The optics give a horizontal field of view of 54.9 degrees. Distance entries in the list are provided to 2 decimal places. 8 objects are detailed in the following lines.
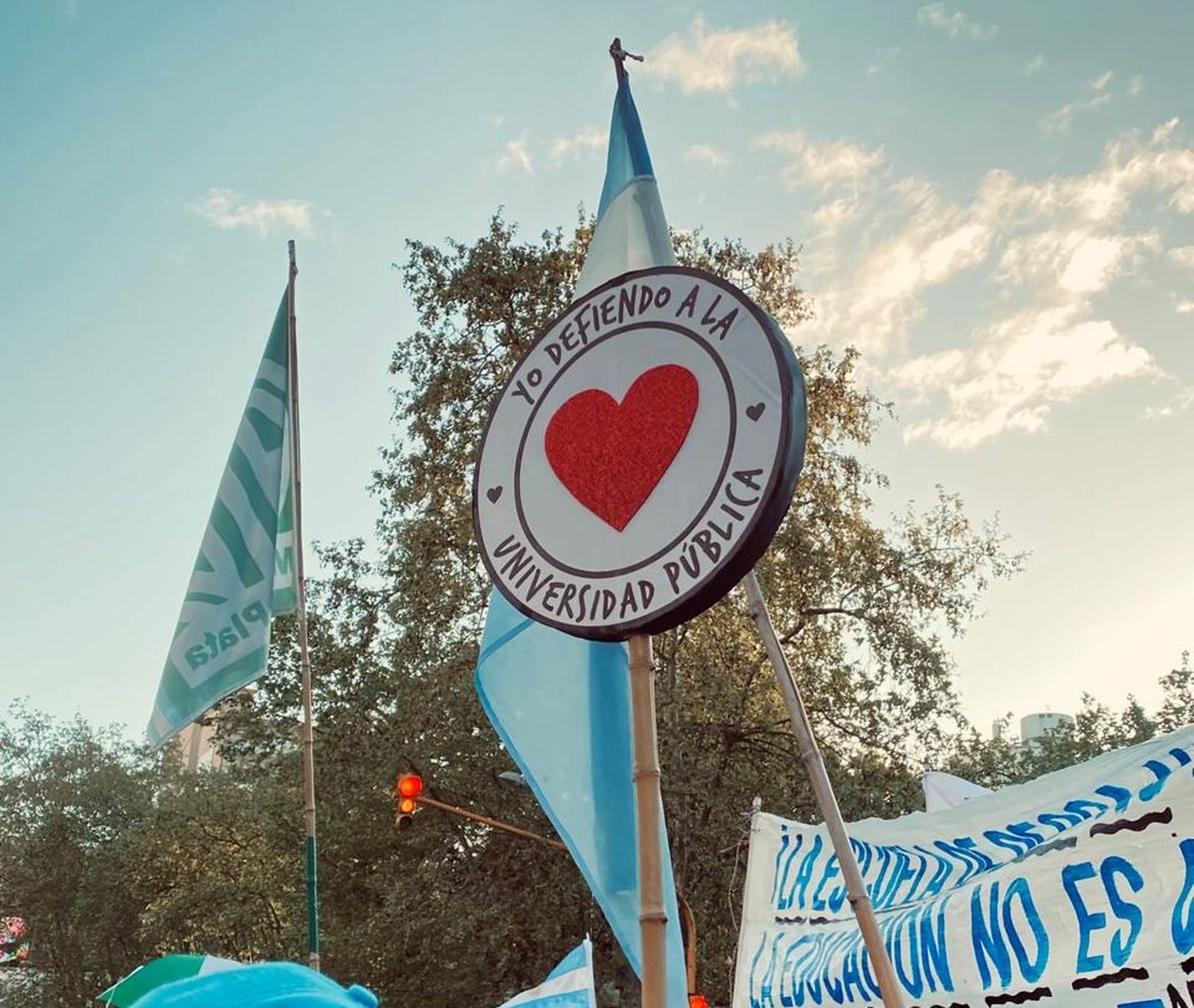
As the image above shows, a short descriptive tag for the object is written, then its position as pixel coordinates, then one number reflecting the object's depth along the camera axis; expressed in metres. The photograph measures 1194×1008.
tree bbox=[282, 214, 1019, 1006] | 16.02
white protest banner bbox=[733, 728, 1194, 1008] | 3.85
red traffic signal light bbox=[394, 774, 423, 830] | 12.58
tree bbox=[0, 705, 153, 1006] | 31.14
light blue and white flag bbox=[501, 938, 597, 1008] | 4.30
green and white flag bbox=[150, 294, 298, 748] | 6.39
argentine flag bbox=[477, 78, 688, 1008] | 2.71
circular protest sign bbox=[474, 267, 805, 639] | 1.94
